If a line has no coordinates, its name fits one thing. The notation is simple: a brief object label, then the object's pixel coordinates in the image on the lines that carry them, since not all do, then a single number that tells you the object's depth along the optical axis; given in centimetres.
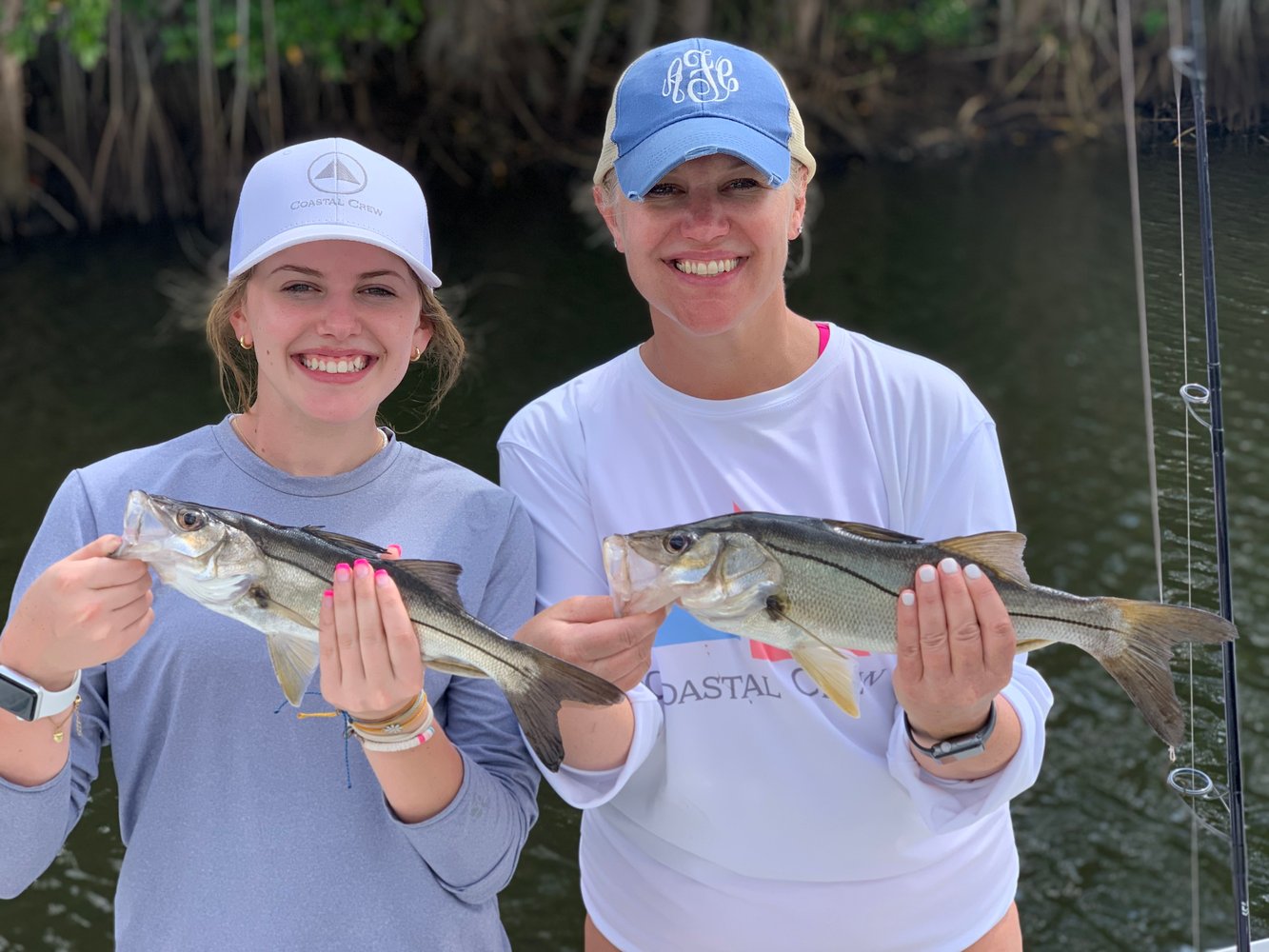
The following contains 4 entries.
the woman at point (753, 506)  245
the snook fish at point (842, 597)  232
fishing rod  265
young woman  227
